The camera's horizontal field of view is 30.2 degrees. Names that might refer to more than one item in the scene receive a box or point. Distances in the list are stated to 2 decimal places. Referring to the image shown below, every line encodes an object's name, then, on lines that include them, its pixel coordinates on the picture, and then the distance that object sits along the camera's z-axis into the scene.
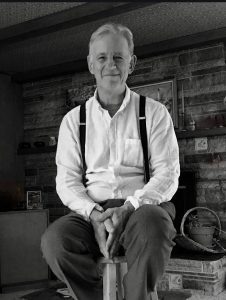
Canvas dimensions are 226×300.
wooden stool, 1.57
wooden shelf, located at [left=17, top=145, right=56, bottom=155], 5.09
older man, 1.49
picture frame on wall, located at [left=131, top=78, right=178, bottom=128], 4.39
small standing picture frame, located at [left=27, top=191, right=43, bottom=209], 4.52
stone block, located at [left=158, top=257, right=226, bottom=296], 3.45
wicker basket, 3.65
